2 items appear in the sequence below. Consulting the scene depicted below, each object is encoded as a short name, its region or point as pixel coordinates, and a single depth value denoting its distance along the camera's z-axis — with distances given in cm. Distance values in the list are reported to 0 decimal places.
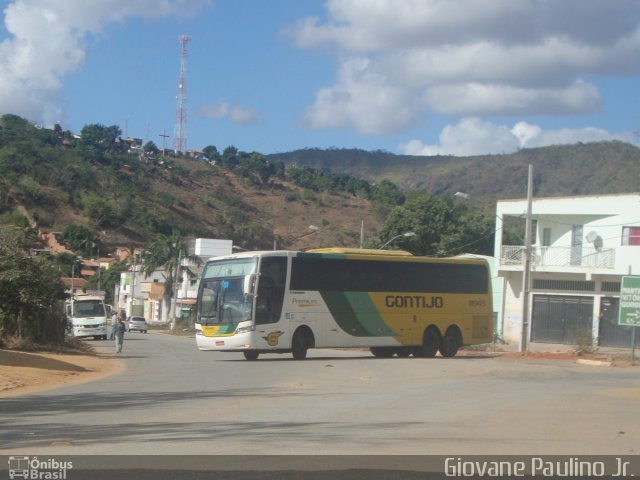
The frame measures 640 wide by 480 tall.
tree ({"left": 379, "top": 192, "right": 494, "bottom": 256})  7694
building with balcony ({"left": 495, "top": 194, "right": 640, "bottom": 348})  4812
